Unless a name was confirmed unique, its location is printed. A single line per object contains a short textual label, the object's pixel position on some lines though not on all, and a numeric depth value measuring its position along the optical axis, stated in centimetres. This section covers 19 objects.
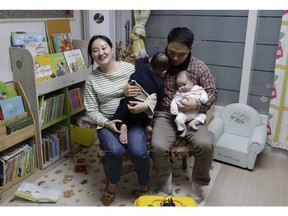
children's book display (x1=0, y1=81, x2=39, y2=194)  197
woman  177
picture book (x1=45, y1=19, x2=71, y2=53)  237
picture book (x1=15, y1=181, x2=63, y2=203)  192
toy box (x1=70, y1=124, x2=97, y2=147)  256
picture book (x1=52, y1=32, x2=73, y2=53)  241
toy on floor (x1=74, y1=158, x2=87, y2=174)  228
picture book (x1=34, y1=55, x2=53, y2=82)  216
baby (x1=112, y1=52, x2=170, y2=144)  182
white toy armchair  226
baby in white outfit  189
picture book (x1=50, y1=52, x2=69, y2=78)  231
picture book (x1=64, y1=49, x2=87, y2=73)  246
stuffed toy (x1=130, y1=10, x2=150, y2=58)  287
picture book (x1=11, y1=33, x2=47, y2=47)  211
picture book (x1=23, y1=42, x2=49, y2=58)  220
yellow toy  154
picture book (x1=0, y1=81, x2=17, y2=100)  200
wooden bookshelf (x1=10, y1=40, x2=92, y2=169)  207
